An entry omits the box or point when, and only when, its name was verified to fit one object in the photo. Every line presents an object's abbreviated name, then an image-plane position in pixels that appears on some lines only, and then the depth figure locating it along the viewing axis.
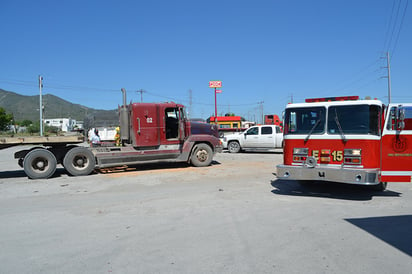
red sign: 37.09
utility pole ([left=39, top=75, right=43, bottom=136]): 41.59
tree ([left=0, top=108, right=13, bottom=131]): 73.12
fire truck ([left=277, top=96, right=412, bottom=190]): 6.55
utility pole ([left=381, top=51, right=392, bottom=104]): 38.02
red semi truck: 10.37
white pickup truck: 18.17
